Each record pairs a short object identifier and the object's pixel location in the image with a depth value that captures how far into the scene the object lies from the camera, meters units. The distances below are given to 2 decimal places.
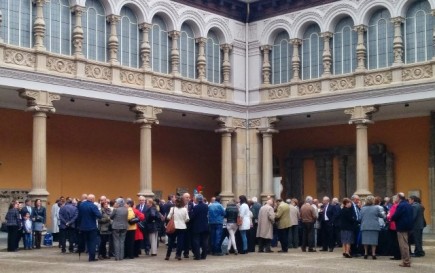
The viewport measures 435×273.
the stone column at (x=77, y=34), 25.41
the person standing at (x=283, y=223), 20.77
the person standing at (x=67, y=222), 20.25
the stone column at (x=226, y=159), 30.62
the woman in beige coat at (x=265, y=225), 20.36
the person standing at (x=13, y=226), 20.44
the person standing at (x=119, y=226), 17.59
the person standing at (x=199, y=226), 17.78
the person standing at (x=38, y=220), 21.45
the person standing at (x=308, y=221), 20.85
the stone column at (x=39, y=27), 24.23
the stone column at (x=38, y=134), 23.80
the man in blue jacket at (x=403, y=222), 16.36
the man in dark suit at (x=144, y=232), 19.14
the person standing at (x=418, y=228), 18.14
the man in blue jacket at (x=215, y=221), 19.30
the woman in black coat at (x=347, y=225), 18.25
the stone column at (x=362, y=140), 27.84
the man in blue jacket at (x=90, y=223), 17.53
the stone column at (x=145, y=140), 27.39
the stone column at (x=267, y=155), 30.92
